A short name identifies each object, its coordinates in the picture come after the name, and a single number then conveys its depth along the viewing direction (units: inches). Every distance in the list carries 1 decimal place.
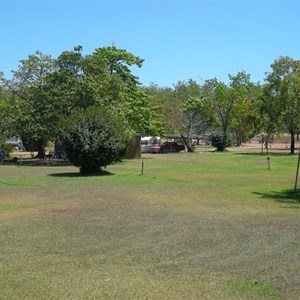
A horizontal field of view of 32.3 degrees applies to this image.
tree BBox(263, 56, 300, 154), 2174.0
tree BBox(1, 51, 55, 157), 1512.1
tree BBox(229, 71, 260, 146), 2962.6
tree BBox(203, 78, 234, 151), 3002.0
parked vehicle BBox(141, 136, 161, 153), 2583.4
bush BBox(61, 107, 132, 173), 1088.8
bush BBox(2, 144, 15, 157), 1948.6
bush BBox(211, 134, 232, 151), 2815.0
